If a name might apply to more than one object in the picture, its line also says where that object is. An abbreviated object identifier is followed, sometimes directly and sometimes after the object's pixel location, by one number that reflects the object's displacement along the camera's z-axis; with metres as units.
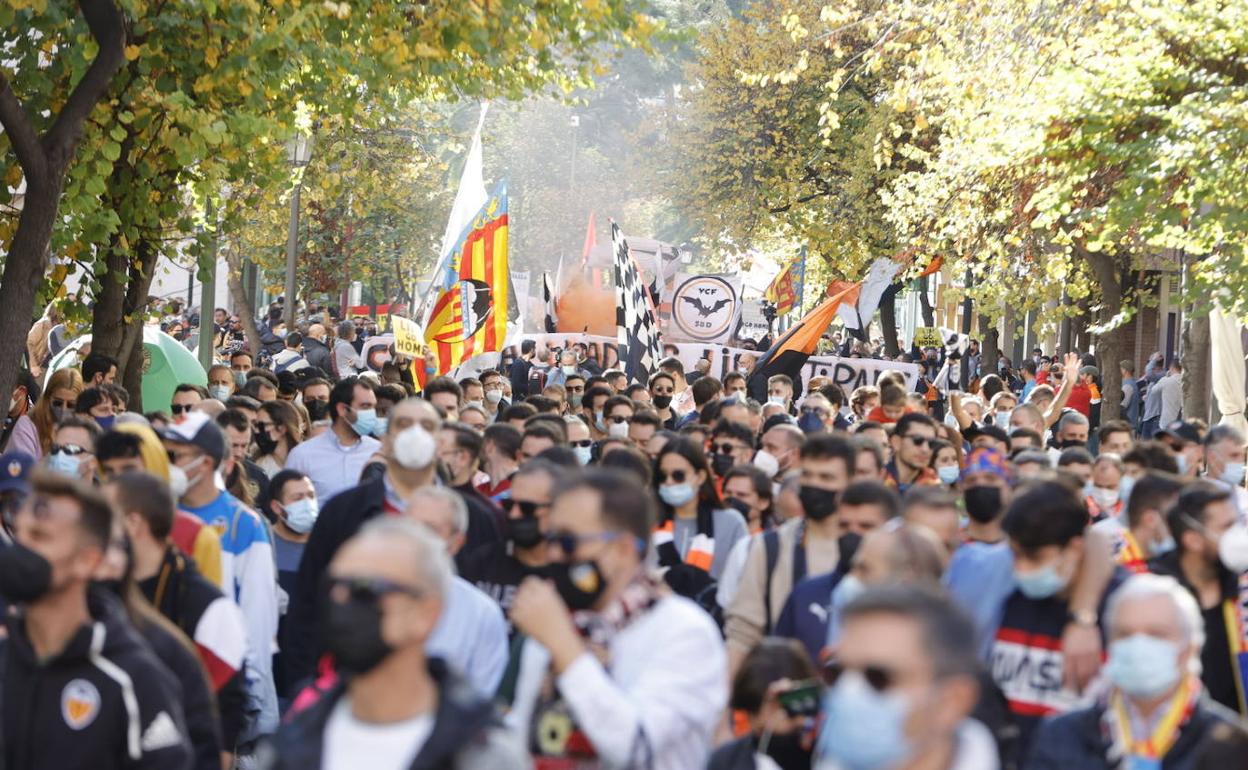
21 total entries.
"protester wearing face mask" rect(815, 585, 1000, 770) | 6.93
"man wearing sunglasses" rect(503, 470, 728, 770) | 8.64
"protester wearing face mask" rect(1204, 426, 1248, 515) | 21.33
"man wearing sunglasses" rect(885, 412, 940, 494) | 21.20
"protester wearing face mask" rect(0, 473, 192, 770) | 9.45
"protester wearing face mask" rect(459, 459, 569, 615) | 12.84
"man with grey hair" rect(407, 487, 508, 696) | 11.23
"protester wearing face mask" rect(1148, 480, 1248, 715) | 13.21
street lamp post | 58.37
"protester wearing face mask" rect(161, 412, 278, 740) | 14.18
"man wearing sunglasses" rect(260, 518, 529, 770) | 7.74
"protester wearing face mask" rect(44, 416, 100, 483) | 17.86
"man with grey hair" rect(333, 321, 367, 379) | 45.66
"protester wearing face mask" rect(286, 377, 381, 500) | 20.92
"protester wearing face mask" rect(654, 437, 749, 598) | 16.95
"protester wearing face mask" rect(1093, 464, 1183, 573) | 15.15
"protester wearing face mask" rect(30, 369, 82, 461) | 25.05
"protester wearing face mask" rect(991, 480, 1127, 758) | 11.57
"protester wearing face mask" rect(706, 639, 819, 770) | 10.27
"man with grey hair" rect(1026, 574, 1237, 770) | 9.37
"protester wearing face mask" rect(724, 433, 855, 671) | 13.46
